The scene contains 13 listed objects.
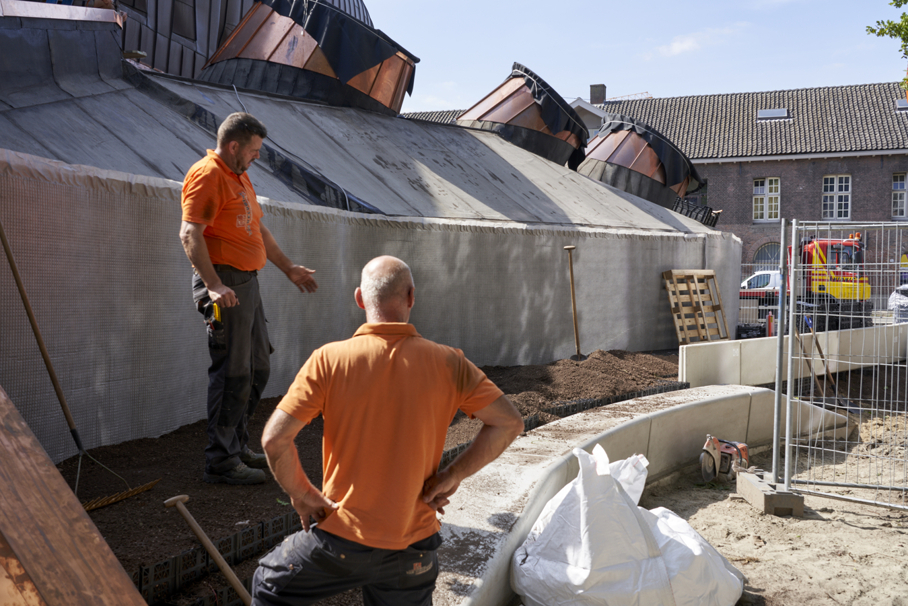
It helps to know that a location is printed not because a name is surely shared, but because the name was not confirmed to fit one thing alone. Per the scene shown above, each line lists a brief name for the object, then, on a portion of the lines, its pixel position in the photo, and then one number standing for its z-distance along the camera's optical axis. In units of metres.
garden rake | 3.46
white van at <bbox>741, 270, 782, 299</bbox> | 20.07
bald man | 2.07
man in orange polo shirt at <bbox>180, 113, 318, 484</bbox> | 3.45
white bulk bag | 3.48
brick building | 31.97
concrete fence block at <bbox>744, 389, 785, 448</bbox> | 8.10
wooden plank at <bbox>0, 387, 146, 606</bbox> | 1.74
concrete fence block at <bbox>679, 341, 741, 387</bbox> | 8.77
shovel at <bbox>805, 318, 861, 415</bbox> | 9.97
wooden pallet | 12.12
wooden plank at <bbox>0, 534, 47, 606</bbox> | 1.61
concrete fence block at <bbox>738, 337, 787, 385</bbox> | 9.46
